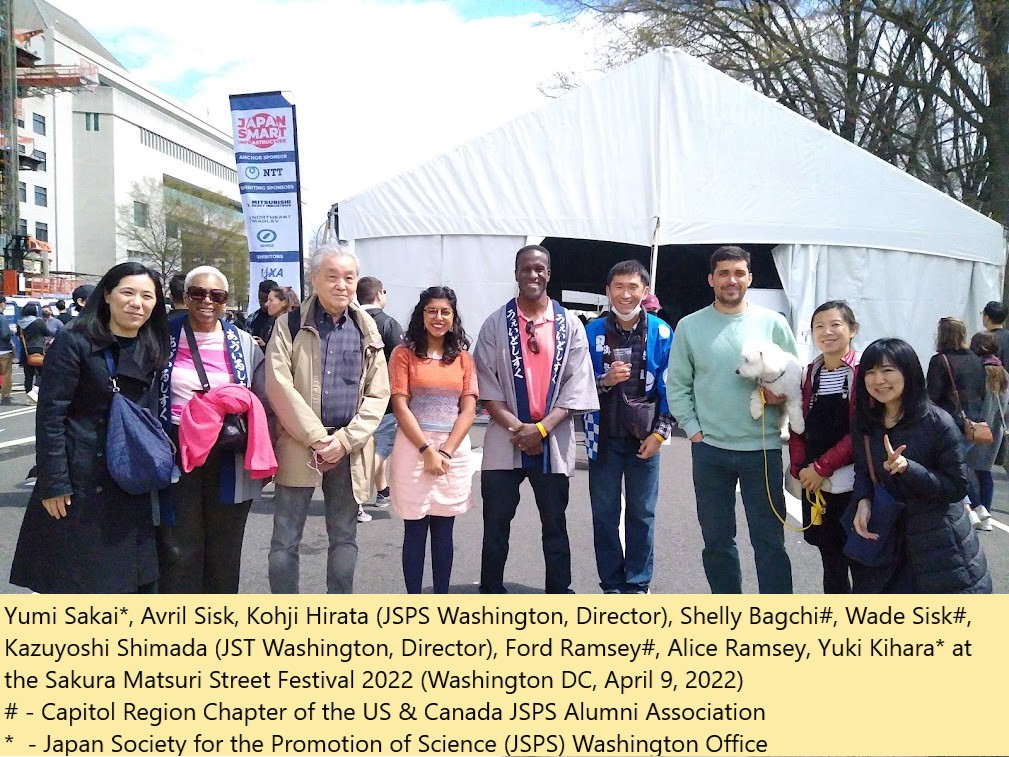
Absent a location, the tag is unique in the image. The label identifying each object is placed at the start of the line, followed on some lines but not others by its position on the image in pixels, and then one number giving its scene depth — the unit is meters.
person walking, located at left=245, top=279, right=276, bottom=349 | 6.32
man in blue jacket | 3.83
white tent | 10.09
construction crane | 40.35
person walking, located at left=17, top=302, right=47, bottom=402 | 11.63
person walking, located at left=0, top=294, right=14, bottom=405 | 11.40
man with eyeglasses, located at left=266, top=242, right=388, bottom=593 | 3.28
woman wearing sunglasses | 3.07
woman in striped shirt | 3.10
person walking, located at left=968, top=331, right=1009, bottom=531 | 5.48
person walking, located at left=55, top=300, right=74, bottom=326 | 19.81
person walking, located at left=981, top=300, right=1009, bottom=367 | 6.21
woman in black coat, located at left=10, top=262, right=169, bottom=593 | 2.70
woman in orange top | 3.50
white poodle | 3.23
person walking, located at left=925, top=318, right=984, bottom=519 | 5.32
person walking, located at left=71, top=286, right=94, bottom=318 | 6.63
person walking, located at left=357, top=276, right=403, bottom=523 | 5.20
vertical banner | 10.50
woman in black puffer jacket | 2.67
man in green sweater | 3.37
